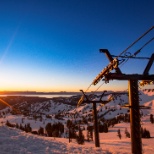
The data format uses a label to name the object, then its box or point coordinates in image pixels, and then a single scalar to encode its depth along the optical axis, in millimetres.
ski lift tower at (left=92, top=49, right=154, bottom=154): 8569
